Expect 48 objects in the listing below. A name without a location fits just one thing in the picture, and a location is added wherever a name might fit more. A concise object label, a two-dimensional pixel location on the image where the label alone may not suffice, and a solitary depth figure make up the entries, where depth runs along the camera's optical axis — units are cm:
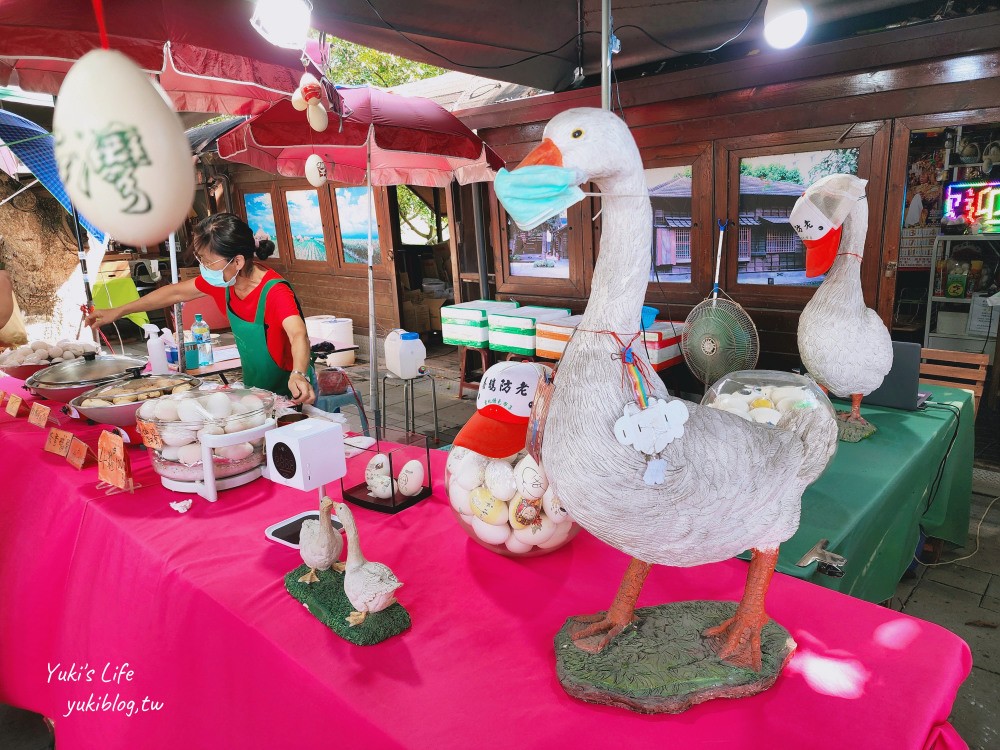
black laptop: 251
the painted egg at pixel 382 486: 162
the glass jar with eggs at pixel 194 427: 165
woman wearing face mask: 221
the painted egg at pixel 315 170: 324
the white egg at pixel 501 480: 122
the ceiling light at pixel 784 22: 247
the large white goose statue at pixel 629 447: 84
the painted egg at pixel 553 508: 124
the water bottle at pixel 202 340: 389
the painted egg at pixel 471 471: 126
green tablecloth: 163
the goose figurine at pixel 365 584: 112
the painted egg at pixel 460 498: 128
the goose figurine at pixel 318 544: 127
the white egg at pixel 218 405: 166
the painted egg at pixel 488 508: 125
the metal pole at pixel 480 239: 540
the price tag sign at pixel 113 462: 167
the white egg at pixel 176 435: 165
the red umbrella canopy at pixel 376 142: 299
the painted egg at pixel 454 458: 130
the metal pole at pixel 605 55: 120
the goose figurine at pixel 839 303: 215
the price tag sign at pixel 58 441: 195
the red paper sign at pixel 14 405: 238
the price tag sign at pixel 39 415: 219
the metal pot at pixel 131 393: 198
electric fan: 266
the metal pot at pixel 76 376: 229
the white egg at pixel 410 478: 162
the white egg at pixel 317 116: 246
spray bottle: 271
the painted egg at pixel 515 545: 129
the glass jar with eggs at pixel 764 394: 129
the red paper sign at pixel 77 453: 188
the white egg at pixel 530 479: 119
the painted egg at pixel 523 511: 124
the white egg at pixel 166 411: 166
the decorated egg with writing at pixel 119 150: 76
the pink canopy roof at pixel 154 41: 215
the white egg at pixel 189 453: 167
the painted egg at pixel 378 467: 162
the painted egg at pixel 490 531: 127
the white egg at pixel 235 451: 170
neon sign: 456
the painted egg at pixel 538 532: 126
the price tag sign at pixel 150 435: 167
